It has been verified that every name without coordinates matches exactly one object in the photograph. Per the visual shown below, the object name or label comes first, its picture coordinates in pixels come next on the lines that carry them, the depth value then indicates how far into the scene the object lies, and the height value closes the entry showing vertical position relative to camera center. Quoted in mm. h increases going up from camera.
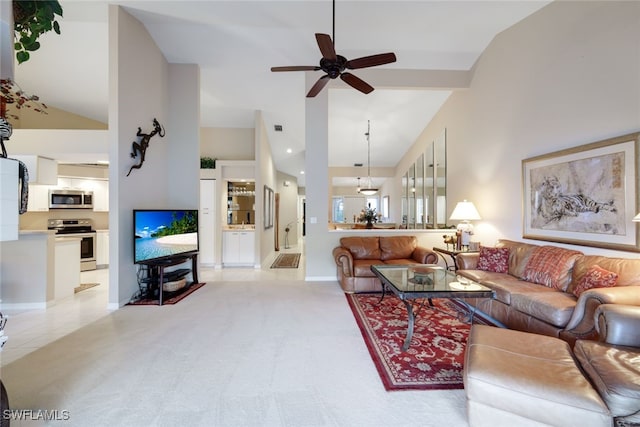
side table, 4018 -603
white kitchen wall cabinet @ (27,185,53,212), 5004 +288
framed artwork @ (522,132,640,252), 2477 +212
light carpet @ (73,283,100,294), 4114 -1219
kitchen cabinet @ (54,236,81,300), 3574 -770
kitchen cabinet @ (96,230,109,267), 5699 -740
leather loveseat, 3934 -707
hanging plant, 1297 +1001
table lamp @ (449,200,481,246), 4215 -37
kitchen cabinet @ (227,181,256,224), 6676 +305
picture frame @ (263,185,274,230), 6684 +203
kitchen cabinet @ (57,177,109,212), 5715 +553
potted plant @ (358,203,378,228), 5738 -74
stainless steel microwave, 5262 +306
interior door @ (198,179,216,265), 6105 -80
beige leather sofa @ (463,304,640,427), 1252 -862
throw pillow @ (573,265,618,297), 2252 -581
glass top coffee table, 2309 -695
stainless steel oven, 5367 -400
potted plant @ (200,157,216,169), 6074 +1173
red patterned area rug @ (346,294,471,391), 1908 -1208
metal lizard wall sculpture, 3604 +943
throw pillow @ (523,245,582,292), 2725 -583
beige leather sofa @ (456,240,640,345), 2025 -788
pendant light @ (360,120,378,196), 7234 +1942
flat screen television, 3447 -296
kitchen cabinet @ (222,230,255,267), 6145 -815
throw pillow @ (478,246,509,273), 3477 -629
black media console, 3521 -907
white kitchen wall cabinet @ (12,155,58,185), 3938 +700
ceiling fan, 2456 +1560
